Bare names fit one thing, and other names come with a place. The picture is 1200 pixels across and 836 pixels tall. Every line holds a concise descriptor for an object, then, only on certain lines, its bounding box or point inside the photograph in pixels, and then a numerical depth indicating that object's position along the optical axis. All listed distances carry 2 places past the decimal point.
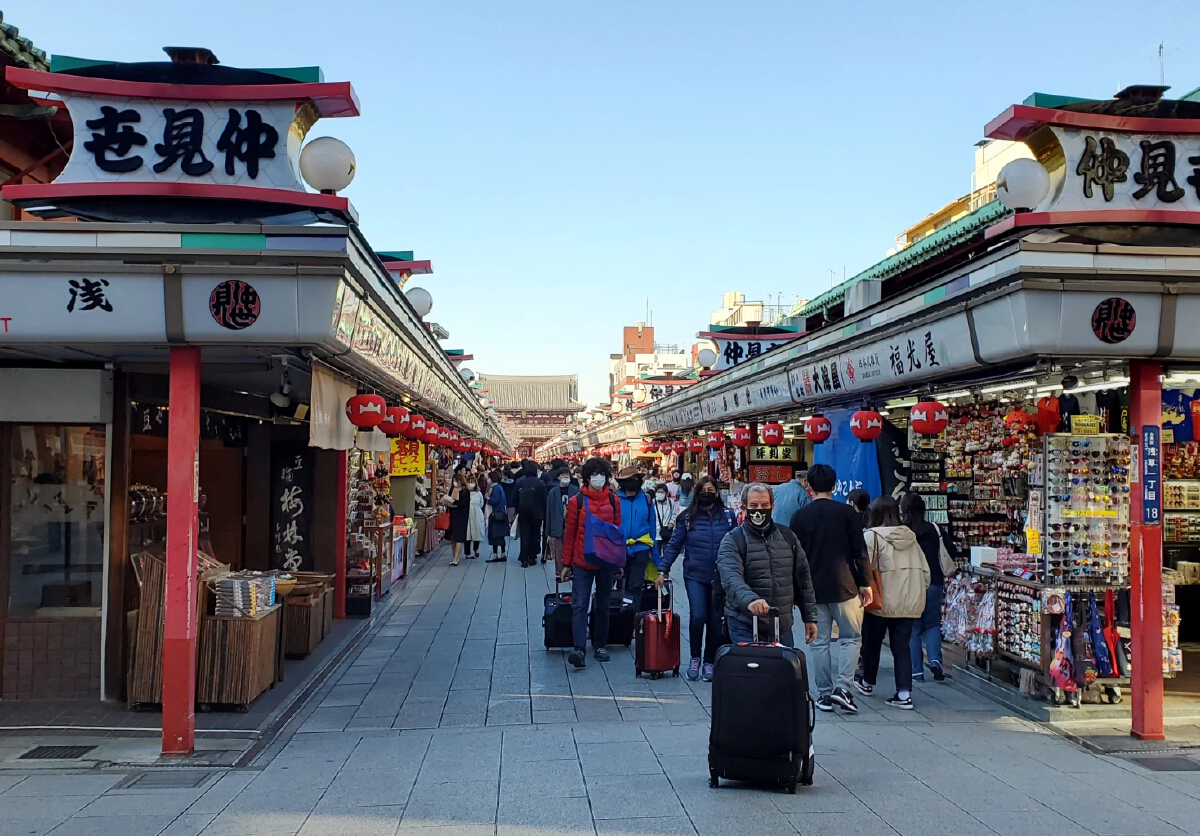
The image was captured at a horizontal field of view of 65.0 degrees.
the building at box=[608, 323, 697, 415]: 34.73
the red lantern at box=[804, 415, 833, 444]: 12.34
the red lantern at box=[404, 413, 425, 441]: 12.48
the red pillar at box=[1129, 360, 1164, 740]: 7.13
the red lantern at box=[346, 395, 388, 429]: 9.17
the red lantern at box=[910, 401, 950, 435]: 9.18
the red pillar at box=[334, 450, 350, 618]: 11.85
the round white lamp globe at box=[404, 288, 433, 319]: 12.66
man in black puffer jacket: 6.82
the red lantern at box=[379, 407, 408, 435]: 10.73
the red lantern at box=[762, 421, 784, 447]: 15.46
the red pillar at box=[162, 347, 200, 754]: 6.64
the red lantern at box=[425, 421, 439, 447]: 15.37
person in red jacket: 9.20
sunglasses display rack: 7.74
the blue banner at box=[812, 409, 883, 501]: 11.27
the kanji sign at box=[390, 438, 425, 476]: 18.31
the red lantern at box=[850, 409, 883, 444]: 10.47
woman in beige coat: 7.89
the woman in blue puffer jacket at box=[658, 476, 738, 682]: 8.49
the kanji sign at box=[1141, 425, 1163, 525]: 7.14
